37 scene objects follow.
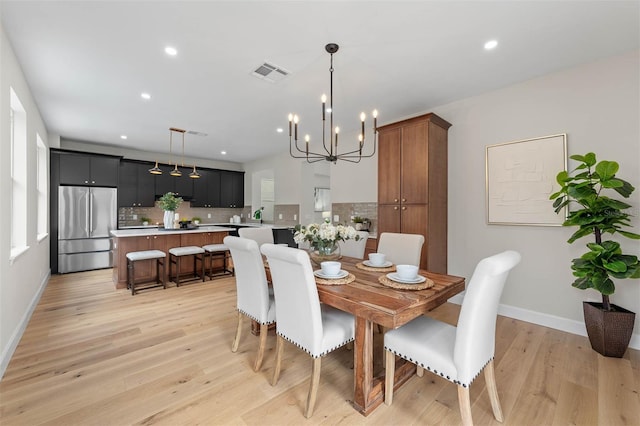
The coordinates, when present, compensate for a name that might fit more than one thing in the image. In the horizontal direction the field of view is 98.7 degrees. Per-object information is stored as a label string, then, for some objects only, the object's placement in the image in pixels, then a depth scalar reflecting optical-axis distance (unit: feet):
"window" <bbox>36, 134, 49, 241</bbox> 14.21
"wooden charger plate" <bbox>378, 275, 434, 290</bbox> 5.87
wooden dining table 4.95
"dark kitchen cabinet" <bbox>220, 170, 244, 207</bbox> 25.27
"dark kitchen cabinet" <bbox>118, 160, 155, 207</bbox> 20.01
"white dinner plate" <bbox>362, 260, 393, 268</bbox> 7.82
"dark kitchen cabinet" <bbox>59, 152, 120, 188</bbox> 16.96
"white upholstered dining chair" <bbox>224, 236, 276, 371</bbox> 6.63
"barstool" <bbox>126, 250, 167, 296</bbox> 13.08
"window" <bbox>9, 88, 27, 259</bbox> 9.63
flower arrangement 7.32
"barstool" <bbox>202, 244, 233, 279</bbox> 15.62
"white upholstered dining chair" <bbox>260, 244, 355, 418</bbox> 5.40
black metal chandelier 7.55
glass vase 7.56
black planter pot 7.52
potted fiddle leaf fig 7.43
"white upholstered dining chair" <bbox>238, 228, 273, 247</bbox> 10.57
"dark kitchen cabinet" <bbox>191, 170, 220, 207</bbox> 23.72
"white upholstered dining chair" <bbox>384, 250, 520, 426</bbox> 4.55
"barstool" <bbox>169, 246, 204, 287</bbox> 14.40
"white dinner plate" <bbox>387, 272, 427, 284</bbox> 6.18
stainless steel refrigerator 16.72
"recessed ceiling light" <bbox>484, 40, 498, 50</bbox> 7.74
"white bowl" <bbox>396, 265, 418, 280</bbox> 6.19
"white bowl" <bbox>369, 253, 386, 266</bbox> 7.89
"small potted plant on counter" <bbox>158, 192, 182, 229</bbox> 16.03
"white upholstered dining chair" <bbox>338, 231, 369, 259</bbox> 10.37
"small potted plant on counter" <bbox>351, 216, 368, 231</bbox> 15.01
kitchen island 14.05
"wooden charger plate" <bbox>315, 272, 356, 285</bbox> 6.23
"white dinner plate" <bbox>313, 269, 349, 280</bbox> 6.56
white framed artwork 9.55
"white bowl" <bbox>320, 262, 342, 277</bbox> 6.61
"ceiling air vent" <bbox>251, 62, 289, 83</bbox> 9.17
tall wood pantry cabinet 11.07
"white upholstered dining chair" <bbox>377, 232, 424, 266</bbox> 8.63
